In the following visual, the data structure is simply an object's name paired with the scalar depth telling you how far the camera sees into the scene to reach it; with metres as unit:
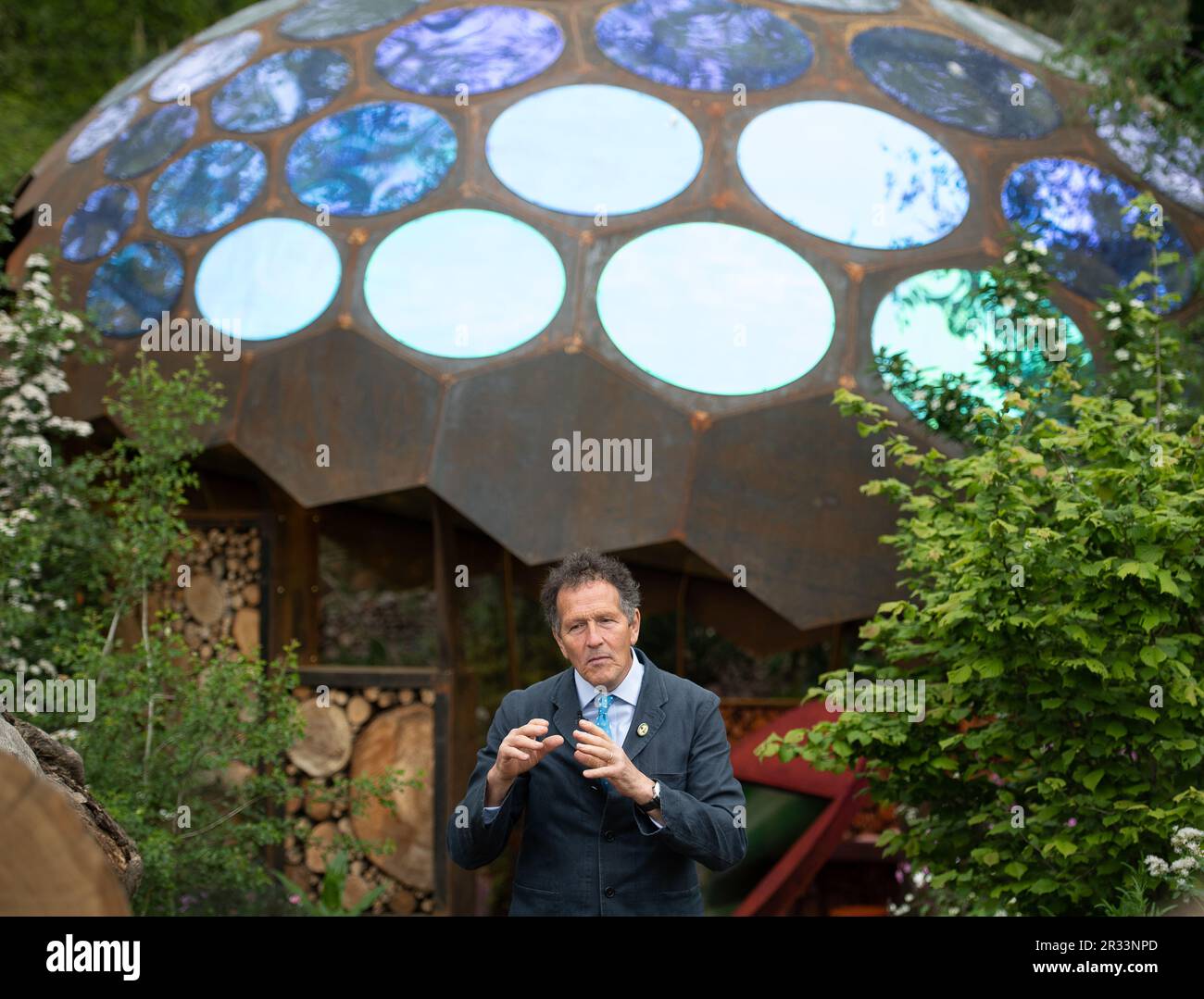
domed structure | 7.84
